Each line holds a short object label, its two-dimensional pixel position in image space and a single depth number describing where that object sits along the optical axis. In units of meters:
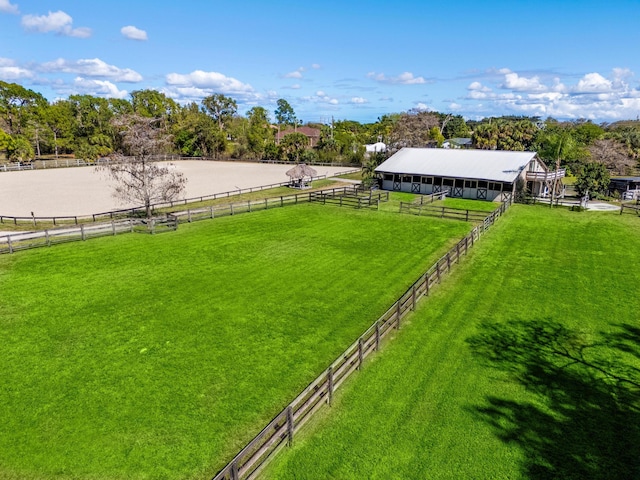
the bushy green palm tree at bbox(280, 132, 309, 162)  83.88
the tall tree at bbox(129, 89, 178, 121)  96.44
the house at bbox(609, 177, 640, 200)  43.69
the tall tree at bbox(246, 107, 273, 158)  90.69
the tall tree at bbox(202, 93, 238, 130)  106.69
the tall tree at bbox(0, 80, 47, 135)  77.38
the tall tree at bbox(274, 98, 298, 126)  168.12
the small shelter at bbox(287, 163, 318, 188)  50.12
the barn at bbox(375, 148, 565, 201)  40.28
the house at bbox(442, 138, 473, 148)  93.36
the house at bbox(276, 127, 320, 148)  111.46
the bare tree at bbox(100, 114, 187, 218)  30.16
